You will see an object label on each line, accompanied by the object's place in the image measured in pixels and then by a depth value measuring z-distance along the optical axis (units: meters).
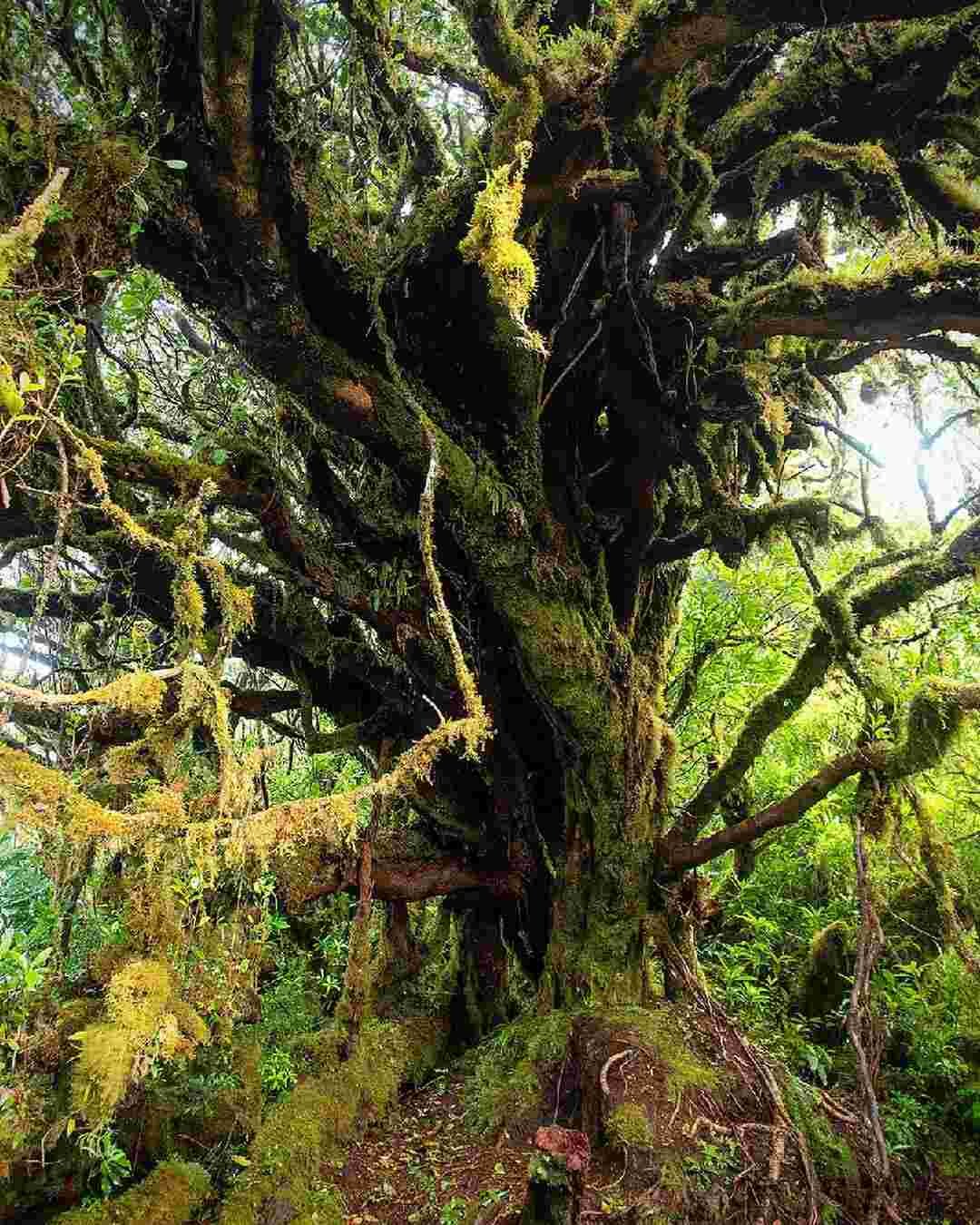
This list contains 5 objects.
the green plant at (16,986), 2.96
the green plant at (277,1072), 4.68
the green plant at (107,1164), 3.14
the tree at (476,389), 2.83
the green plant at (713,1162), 3.06
